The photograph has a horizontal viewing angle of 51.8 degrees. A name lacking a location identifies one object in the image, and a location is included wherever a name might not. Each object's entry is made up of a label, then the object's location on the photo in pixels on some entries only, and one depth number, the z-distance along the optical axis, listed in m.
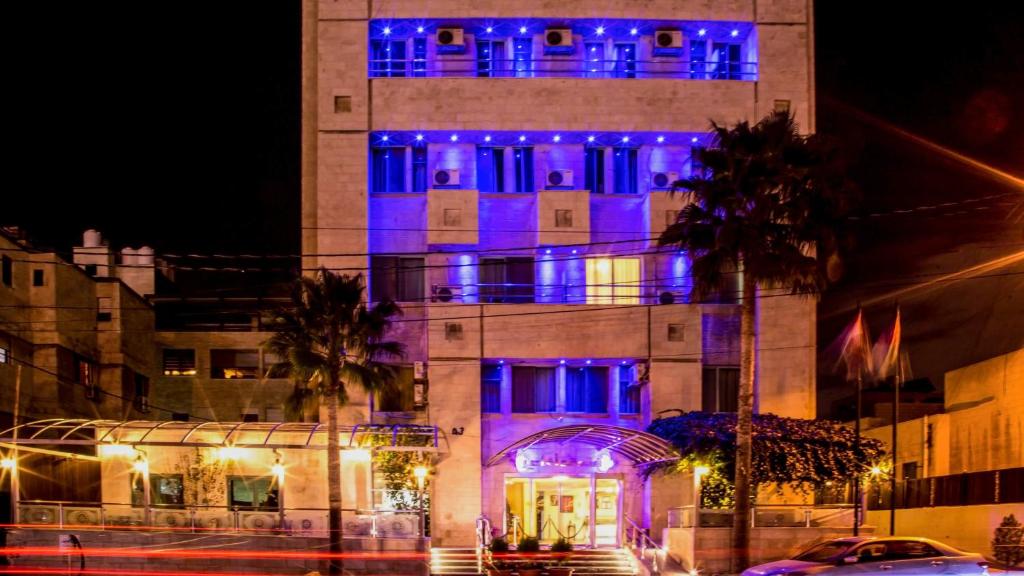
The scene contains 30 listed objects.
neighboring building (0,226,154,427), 40.44
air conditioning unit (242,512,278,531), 33.16
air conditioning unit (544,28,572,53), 38.75
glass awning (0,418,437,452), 34.50
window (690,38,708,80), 40.28
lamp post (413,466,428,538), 32.97
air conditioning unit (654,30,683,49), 39.03
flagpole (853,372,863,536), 30.21
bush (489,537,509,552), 31.05
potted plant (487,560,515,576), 29.89
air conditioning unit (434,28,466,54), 38.53
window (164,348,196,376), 52.66
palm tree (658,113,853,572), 27.92
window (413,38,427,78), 39.34
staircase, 32.59
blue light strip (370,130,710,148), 38.16
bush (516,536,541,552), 30.50
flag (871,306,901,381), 33.17
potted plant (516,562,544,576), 28.97
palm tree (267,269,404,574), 32.66
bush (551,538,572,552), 30.75
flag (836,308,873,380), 33.41
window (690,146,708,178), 29.23
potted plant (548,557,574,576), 29.16
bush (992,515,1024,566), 29.22
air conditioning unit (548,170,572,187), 38.34
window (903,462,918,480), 44.44
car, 23.69
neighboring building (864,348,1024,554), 32.69
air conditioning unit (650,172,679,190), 38.62
